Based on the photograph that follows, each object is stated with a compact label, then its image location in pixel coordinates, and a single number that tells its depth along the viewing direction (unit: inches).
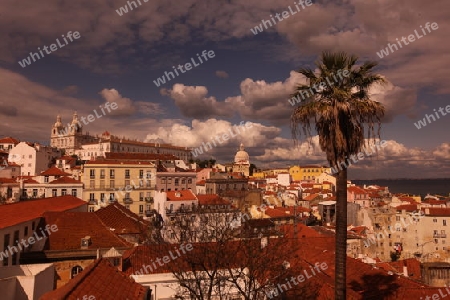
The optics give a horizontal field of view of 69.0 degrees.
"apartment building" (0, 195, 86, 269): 757.9
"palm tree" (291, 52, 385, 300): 406.6
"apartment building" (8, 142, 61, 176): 3826.3
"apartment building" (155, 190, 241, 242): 1870.1
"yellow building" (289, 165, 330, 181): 7155.5
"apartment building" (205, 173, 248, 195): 3149.4
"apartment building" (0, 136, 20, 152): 4664.1
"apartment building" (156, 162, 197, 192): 2422.5
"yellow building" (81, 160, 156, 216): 2132.1
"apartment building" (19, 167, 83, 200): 2149.4
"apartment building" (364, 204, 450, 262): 2265.0
